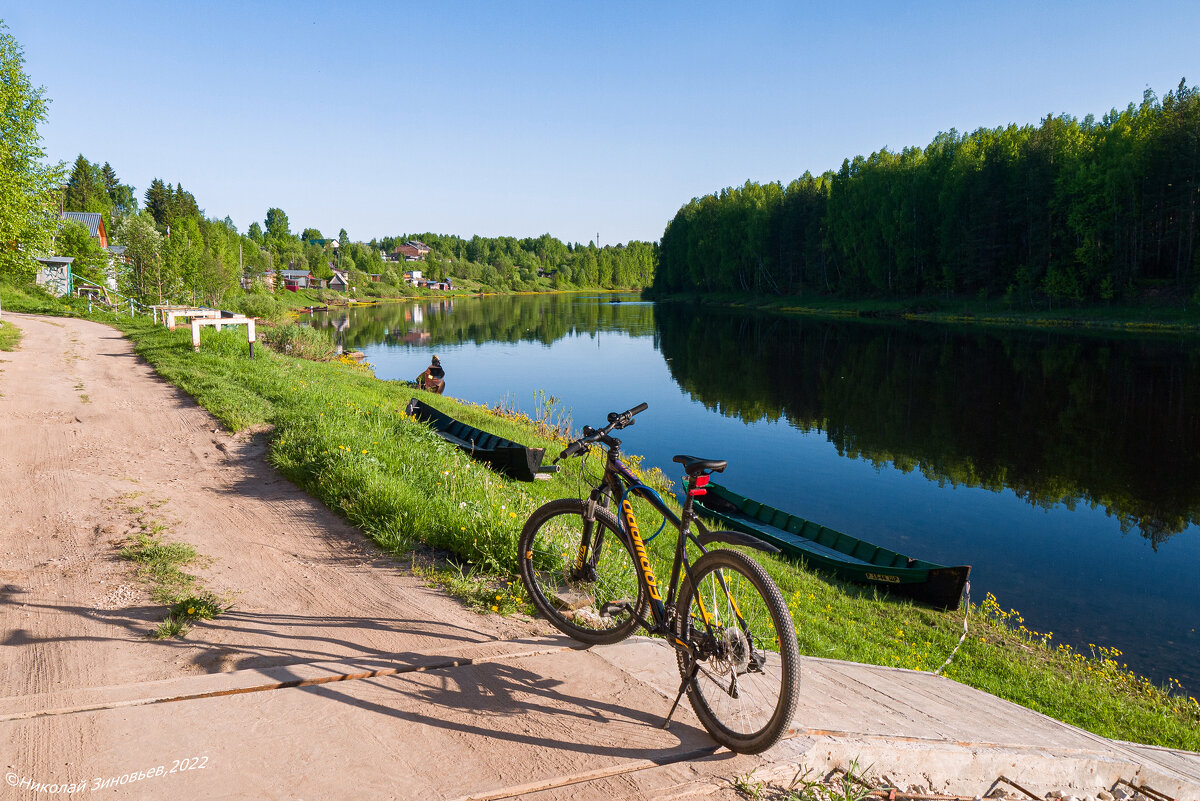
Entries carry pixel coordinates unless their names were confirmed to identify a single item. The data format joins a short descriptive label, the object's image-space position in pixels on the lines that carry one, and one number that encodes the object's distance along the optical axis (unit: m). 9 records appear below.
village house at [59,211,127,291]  48.73
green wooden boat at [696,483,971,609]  10.44
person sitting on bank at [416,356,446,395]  24.33
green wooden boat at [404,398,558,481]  11.16
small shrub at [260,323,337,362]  27.08
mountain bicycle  3.28
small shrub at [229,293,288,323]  50.94
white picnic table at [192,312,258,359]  17.12
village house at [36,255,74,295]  41.81
